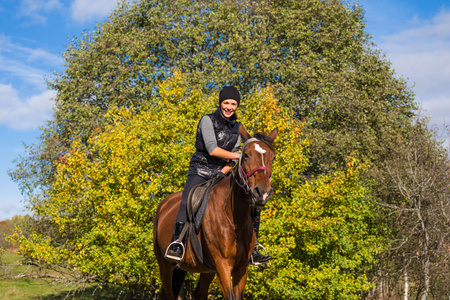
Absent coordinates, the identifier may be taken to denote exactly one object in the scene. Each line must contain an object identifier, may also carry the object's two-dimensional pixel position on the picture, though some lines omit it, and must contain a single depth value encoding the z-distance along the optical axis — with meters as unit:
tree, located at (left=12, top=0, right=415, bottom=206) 24.81
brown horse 5.05
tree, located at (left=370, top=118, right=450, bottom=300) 22.80
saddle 6.20
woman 6.31
